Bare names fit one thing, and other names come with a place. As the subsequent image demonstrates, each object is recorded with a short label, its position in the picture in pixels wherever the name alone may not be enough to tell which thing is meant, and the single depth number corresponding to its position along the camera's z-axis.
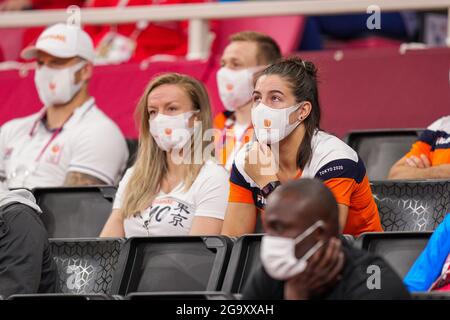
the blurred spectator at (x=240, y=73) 11.72
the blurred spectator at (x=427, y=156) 10.07
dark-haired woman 8.92
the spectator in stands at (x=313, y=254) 6.14
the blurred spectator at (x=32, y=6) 15.67
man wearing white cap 11.66
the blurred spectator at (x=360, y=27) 15.66
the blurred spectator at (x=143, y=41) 14.57
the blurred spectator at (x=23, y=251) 8.36
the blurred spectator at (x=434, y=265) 7.56
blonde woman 9.72
